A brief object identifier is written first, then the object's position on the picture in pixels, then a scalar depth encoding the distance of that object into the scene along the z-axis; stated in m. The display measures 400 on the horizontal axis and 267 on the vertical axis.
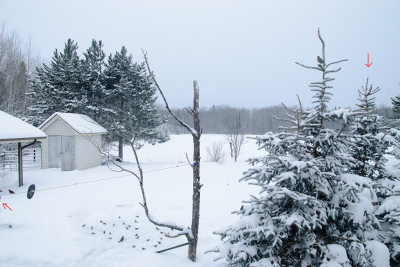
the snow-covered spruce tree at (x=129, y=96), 14.53
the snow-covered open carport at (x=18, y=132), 7.19
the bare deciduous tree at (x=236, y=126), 14.85
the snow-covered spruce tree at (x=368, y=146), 2.96
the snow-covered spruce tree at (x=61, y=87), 14.05
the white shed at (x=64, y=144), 11.55
